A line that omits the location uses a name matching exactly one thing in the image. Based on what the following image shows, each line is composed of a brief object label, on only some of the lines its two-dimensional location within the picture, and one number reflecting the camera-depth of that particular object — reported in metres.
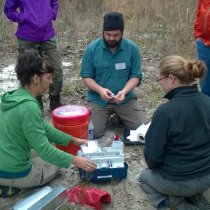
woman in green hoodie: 2.05
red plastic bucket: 2.64
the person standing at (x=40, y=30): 3.31
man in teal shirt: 3.03
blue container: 2.38
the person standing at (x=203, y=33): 2.71
